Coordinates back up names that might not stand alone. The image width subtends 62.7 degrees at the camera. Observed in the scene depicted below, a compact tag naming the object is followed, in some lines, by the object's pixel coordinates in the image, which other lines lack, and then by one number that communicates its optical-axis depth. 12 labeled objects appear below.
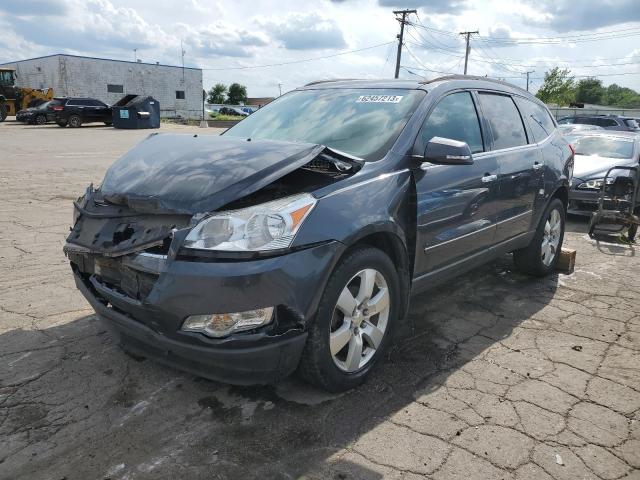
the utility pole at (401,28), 41.84
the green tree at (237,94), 91.50
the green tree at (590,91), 106.09
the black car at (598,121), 18.94
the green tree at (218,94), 95.50
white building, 49.72
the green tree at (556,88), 59.97
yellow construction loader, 32.59
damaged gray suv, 2.48
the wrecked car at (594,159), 8.38
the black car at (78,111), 28.64
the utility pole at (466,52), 55.03
